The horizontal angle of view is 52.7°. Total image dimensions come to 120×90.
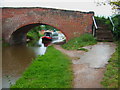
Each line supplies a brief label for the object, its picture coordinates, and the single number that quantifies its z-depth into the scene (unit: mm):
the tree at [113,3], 4201
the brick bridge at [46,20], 9996
